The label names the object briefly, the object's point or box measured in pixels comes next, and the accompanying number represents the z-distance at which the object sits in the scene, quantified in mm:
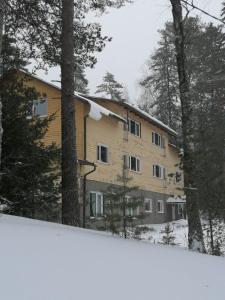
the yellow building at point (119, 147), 26547
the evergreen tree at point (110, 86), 63781
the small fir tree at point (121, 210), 12828
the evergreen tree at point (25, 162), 12648
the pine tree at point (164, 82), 54406
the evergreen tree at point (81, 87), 58312
